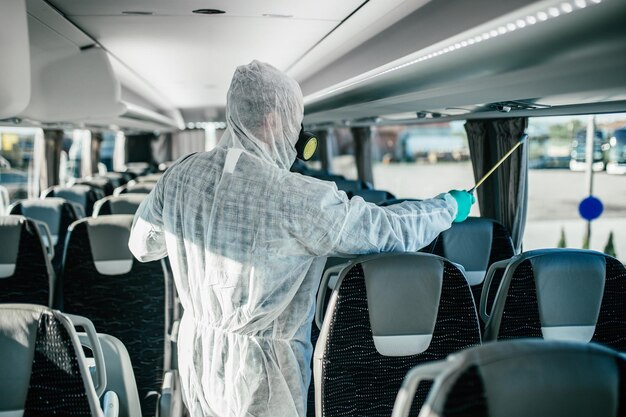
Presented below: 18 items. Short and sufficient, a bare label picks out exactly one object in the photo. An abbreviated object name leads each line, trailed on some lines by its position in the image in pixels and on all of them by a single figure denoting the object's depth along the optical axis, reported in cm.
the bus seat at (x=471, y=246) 411
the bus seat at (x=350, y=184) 744
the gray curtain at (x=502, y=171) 566
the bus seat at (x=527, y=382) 125
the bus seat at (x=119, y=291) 372
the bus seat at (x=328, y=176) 894
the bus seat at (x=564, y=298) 245
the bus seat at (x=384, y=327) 233
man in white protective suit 219
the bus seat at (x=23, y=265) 368
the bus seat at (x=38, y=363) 181
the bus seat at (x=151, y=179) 1004
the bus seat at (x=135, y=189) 766
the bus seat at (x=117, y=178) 1201
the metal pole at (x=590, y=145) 510
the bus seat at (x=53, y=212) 591
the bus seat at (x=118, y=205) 544
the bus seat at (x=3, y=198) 901
